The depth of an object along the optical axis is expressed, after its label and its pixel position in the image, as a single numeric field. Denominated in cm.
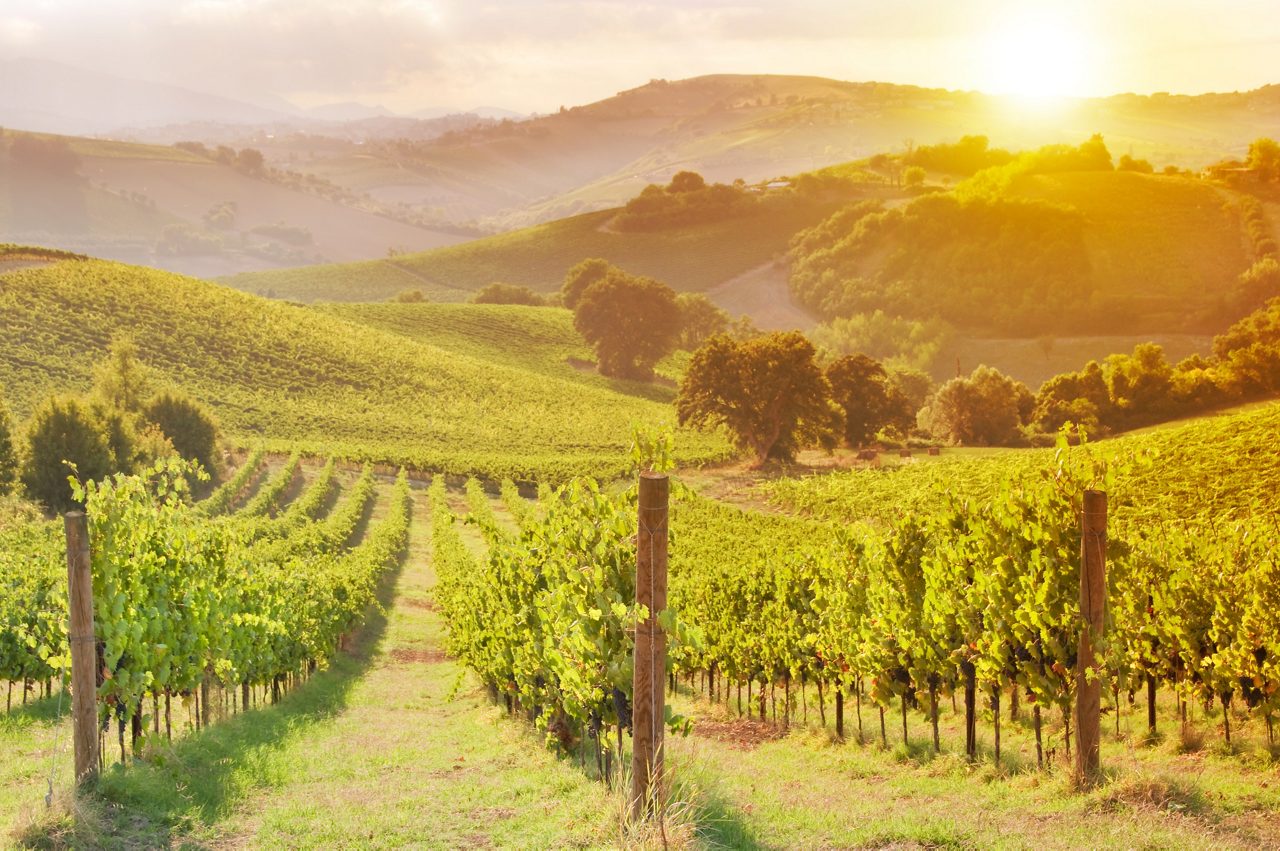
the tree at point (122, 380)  6900
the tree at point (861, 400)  7894
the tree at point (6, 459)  5303
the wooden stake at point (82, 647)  1174
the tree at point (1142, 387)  8044
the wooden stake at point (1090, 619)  1164
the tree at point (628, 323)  11794
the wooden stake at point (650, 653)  1012
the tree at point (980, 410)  8264
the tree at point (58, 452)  5531
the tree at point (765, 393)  7175
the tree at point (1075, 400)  8020
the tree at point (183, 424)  6619
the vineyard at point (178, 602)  1348
